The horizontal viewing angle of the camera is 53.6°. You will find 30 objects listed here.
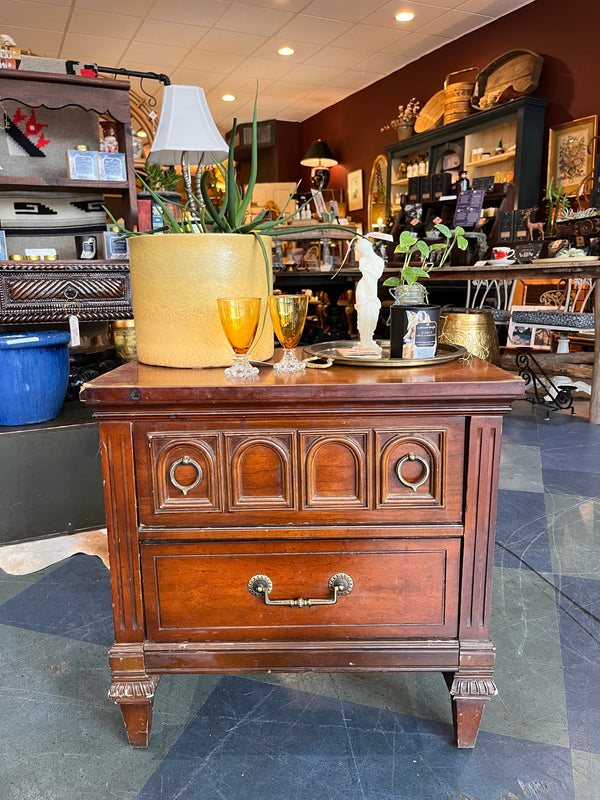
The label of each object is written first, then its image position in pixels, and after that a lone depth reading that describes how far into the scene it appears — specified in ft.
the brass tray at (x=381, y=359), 3.53
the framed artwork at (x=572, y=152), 14.87
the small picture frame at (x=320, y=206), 16.61
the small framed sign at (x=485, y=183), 15.36
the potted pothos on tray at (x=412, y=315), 3.57
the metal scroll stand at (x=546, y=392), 11.91
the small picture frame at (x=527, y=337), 16.17
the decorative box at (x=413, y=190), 20.08
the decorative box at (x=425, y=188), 19.67
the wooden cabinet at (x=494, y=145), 16.01
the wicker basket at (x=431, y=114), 19.77
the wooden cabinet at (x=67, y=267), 7.36
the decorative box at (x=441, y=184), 19.12
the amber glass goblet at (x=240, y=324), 3.34
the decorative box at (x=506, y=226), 15.16
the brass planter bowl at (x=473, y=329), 11.85
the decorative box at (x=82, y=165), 7.85
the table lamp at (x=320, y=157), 27.27
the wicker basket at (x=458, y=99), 18.11
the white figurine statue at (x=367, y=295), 3.91
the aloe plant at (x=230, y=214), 3.78
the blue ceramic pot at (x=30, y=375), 6.48
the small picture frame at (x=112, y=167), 7.97
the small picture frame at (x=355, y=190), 26.37
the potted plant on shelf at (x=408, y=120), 21.42
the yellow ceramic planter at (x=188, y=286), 3.65
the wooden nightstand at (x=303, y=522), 3.20
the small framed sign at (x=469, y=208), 16.14
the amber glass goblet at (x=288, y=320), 3.53
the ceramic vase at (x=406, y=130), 21.42
